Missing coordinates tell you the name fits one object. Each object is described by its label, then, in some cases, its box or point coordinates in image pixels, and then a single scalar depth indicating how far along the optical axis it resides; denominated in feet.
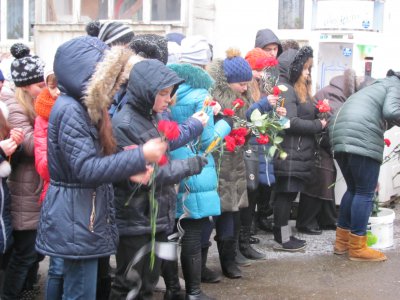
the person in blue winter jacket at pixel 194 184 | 14.16
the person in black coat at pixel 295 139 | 19.02
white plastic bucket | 19.45
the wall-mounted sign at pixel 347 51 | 24.00
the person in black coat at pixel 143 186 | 11.76
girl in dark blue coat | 10.07
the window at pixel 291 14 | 29.96
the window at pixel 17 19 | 40.14
